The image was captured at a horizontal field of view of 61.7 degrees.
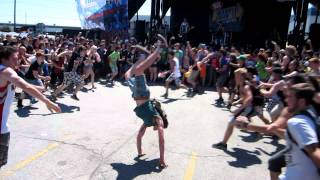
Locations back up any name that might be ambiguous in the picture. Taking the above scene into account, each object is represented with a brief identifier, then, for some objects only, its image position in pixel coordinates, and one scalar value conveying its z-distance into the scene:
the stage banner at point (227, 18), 16.25
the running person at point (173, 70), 8.90
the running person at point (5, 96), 2.77
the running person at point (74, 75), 7.90
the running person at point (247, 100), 4.72
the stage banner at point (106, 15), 14.10
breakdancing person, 4.06
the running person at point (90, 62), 9.27
